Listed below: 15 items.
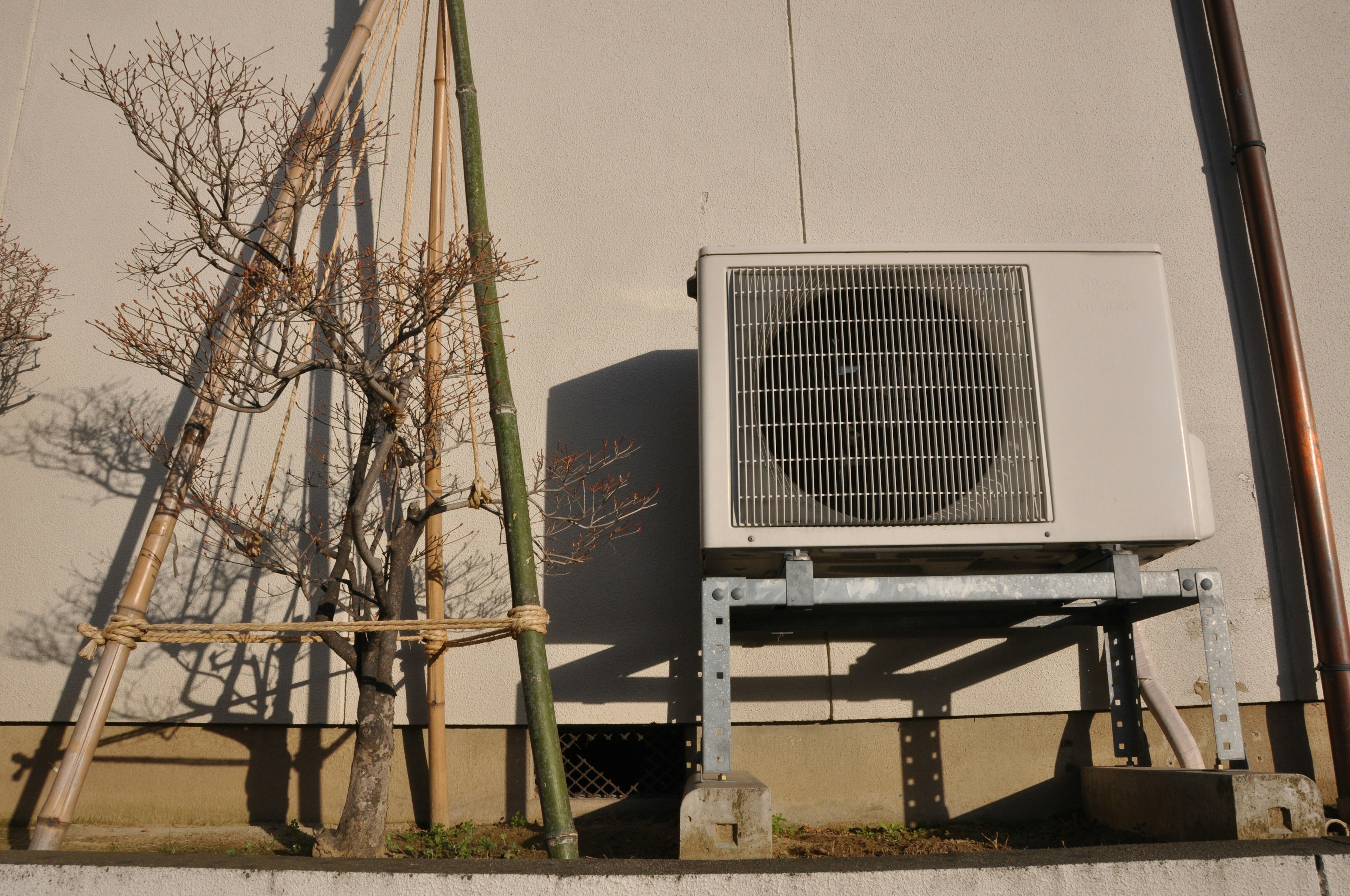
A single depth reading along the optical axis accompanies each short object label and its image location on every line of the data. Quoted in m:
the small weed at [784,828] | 2.60
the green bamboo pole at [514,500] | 2.12
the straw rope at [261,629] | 2.17
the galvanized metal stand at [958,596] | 2.12
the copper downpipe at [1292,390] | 2.68
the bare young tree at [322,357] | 2.28
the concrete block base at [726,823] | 1.95
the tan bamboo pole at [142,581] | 2.18
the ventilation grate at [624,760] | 2.86
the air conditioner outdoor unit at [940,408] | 2.17
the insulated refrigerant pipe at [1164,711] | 2.54
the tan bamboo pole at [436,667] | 2.58
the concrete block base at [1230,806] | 1.93
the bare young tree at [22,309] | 3.09
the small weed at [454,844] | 2.43
